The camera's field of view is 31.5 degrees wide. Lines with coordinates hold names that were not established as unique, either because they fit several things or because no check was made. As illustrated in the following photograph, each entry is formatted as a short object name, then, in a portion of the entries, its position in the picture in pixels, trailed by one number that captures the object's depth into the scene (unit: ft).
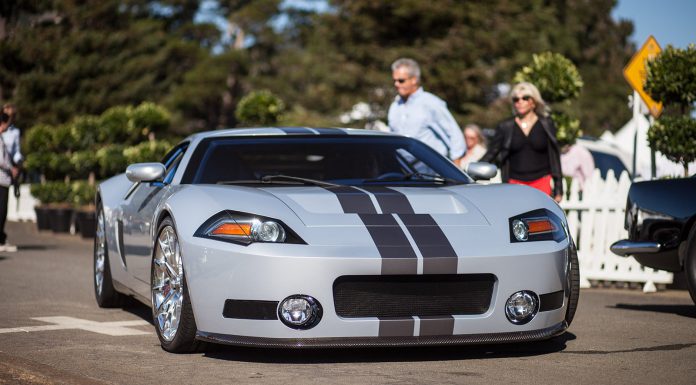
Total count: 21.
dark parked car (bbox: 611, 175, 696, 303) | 27.94
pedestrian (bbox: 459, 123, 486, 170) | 50.79
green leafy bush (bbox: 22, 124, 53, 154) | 90.27
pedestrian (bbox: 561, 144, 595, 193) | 50.01
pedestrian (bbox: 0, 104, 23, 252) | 49.57
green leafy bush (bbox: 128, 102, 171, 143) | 82.09
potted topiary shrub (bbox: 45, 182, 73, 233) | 71.87
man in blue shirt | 35.83
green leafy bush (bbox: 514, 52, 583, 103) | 49.96
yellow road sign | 45.50
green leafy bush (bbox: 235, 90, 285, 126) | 71.51
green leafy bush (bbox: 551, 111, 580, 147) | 51.34
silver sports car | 19.61
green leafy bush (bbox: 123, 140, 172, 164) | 73.36
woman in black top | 34.01
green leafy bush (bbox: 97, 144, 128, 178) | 76.33
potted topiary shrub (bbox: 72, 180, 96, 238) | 66.95
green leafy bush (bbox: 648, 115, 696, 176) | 39.86
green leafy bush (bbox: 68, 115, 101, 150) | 87.51
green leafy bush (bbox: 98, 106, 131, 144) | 84.48
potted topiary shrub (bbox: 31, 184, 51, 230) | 74.79
